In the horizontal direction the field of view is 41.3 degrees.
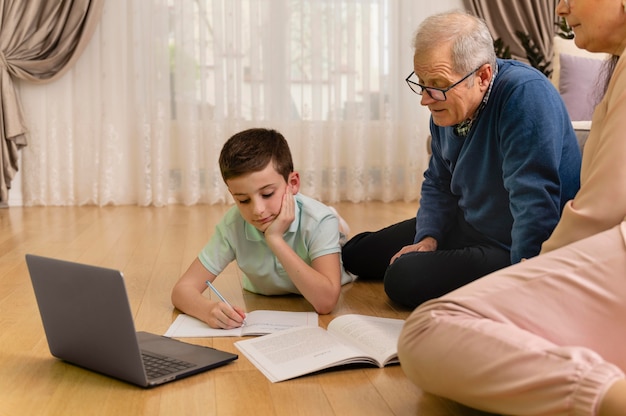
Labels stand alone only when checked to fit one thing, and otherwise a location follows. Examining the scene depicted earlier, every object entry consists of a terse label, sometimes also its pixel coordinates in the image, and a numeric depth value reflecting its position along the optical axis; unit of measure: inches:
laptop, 67.7
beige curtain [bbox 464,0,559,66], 223.0
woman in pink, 53.1
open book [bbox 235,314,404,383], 74.3
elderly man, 80.7
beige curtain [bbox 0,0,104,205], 201.0
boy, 92.3
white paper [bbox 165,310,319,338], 87.2
